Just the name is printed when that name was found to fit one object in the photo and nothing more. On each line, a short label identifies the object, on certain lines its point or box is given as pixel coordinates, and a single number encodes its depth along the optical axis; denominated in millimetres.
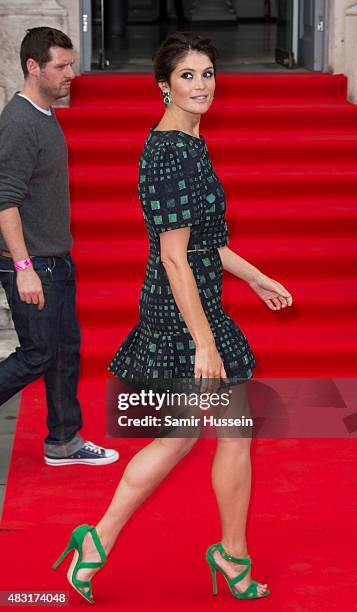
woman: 4176
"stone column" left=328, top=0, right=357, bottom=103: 9859
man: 5387
